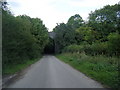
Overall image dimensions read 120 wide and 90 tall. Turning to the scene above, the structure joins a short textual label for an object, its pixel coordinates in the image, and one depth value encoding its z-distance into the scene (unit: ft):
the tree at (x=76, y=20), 149.99
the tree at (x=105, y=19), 82.94
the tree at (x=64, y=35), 117.12
